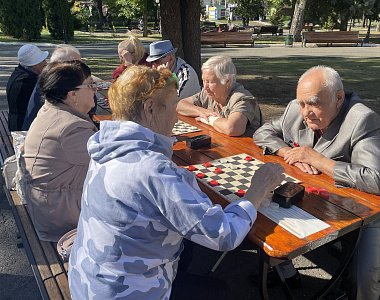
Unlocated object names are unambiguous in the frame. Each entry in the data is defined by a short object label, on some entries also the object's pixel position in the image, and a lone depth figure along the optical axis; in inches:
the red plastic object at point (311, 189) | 83.6
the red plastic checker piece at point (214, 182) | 87.6
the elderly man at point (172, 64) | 192.4
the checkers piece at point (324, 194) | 80.8
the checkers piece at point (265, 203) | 76.4
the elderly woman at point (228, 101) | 127.0
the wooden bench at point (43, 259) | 77.8
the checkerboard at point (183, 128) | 133.2
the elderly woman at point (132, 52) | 222.1
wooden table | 64.5
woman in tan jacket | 90.2
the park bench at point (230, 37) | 861.2
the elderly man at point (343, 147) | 84.4
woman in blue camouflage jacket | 53.5
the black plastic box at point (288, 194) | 75.4
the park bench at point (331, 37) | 866.8
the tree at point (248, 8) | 1612.9
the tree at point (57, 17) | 981.2
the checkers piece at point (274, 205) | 75.7
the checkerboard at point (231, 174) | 84.9
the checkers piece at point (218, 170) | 94.8
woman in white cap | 163.0
